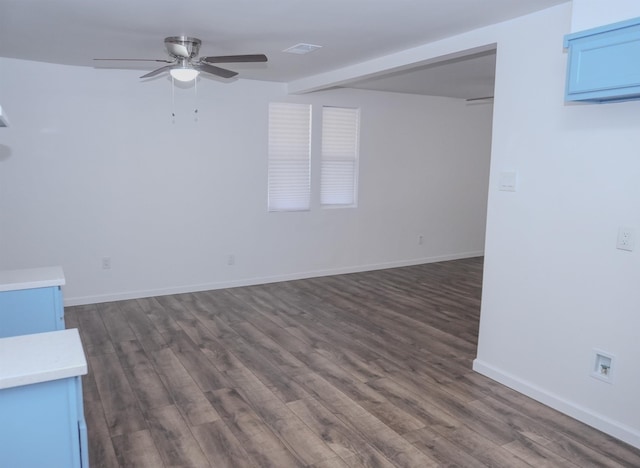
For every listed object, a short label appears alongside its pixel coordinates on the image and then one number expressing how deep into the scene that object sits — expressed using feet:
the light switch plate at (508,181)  10.54
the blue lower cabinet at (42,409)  4.98
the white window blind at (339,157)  20.65
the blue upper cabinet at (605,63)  7.52
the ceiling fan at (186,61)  11.59
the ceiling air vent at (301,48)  12.50
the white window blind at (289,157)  19.42
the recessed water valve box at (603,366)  9.01
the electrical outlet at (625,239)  8.55
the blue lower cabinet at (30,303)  8.41
